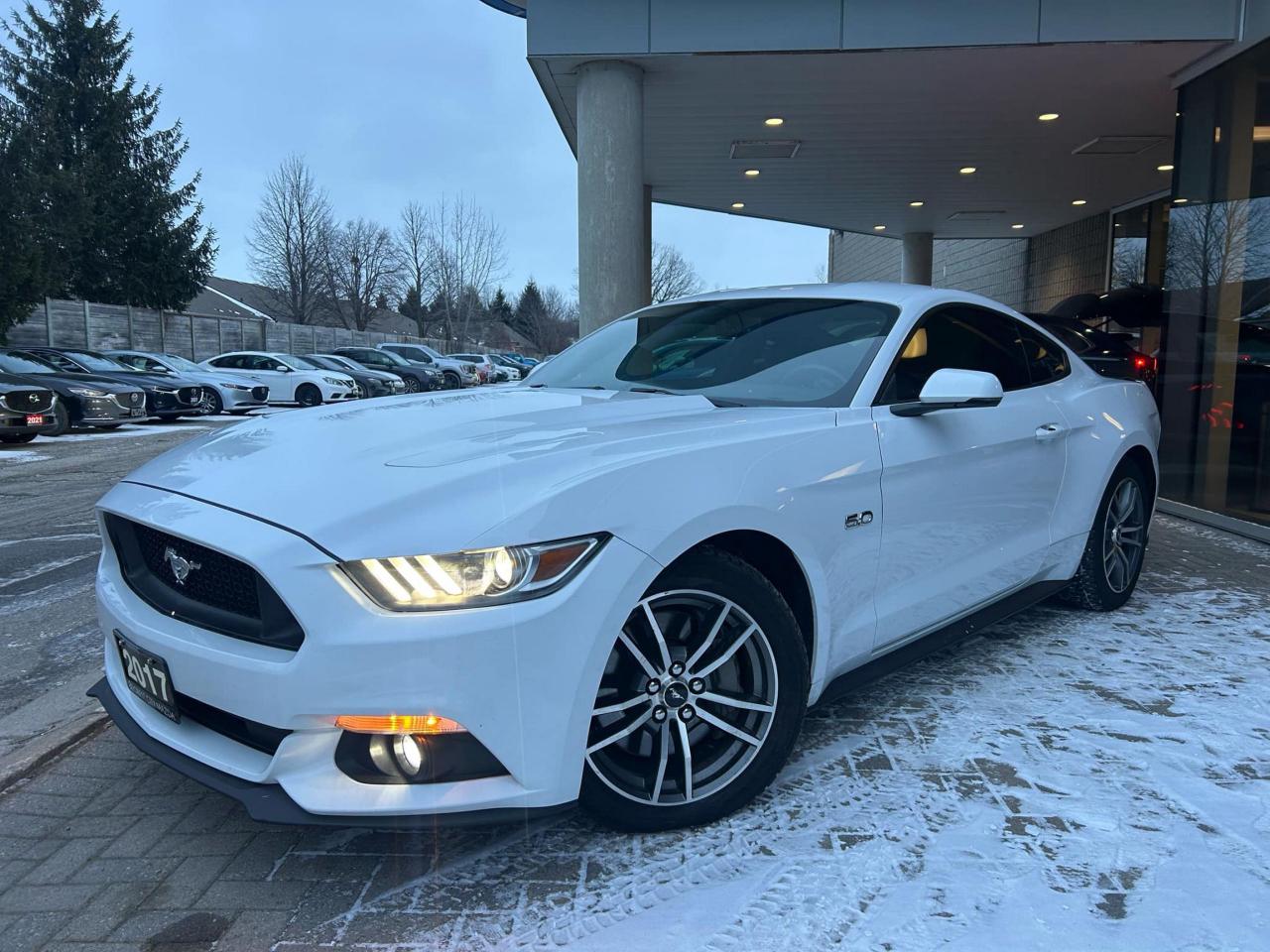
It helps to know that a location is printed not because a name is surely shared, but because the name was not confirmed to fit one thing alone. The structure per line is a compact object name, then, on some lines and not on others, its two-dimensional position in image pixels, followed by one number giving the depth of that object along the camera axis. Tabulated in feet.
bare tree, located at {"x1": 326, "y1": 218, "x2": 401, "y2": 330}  189.57
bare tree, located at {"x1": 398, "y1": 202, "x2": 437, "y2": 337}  181.37
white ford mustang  6.31
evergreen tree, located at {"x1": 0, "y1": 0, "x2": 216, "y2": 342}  112.16
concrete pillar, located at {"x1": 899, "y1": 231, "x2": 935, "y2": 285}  65.16
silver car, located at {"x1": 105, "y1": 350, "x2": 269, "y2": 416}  62.49
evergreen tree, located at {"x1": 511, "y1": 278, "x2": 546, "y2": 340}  263.90
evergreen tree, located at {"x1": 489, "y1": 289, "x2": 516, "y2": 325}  241.96
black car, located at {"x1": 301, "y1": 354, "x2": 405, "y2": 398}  81.45
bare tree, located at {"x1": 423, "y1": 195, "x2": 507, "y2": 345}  180.75
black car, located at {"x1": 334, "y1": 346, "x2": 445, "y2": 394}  94.99
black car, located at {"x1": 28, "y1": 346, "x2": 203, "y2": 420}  53.98
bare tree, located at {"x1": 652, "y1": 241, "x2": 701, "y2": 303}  203.72
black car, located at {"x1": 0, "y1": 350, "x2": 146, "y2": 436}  46.96
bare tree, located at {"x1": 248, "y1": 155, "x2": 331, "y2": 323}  170.40
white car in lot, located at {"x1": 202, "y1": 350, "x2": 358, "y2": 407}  71.97
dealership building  23.75
